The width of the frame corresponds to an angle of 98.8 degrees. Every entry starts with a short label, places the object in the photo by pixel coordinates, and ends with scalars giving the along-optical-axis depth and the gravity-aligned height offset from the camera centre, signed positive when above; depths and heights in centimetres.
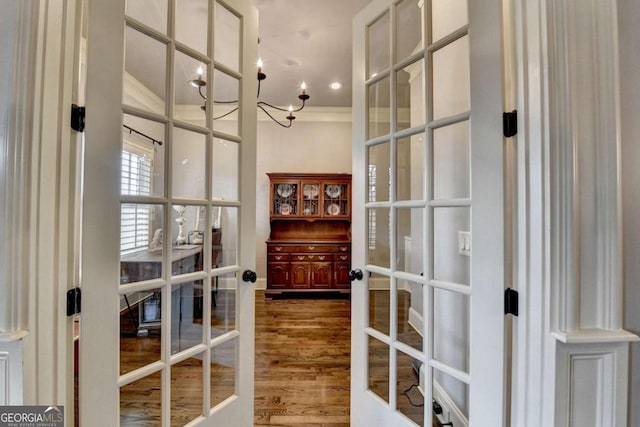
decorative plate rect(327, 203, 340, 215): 446 +15
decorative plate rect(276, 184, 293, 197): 443 +45
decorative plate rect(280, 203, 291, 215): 445 +18
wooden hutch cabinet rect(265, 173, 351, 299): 418 -26
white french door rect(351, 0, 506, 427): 98 +2
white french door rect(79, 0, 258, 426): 97 +1
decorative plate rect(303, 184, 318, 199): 443 +44
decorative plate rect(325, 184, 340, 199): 443 +46
